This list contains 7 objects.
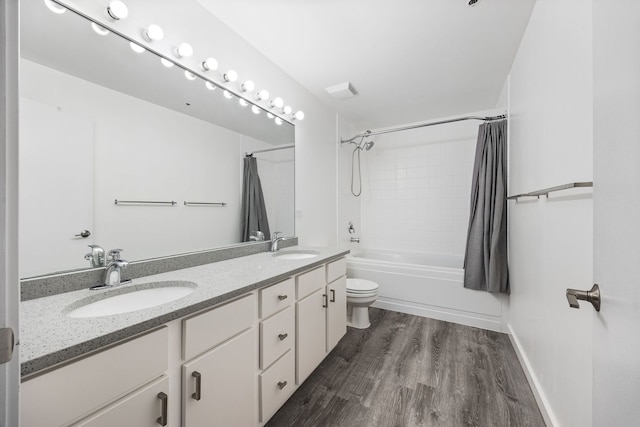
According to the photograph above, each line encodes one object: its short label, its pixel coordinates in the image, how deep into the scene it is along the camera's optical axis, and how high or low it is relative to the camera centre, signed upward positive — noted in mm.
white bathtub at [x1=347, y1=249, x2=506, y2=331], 2432 -843
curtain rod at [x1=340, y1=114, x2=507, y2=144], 2429 +957
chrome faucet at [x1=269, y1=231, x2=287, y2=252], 2031 -228
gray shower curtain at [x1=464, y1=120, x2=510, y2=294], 2316 -29
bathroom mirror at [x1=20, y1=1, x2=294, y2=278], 931 +290
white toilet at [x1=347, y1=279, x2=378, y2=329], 2348 -825
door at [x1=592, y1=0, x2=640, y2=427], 427 +5
